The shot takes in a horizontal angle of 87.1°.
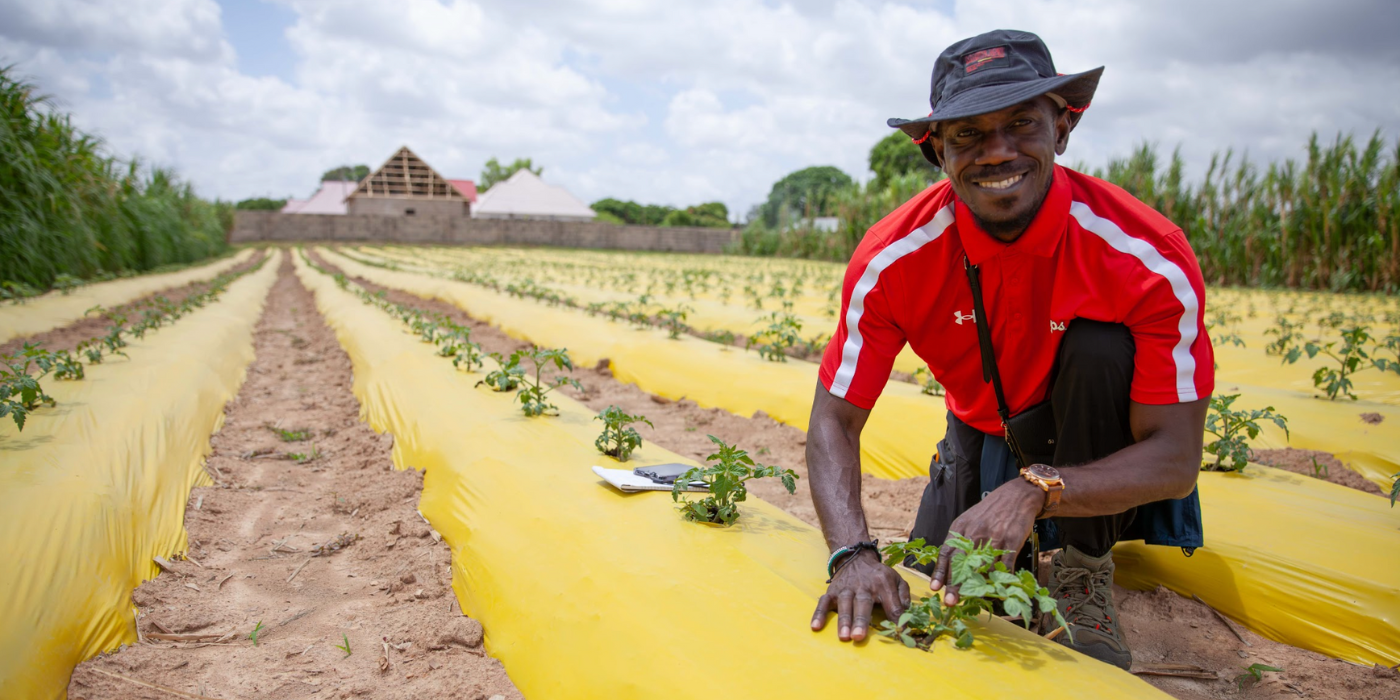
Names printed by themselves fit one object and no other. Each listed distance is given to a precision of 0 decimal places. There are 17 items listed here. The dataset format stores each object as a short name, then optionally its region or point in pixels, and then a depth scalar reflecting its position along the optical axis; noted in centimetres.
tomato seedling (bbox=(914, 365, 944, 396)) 353
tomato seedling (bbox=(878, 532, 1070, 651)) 122
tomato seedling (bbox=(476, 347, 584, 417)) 310
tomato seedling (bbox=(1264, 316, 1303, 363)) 450
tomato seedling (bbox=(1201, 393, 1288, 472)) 245
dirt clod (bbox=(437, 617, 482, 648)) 180
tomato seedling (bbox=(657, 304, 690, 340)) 543
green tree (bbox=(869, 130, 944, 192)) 4628
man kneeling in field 148
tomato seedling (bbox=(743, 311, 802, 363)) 458
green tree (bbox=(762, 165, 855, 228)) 6384
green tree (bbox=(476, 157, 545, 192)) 6172
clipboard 217
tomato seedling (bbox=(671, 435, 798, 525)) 188
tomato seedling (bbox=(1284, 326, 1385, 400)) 322
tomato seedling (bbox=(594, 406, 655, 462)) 252
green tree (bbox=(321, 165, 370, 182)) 6825
